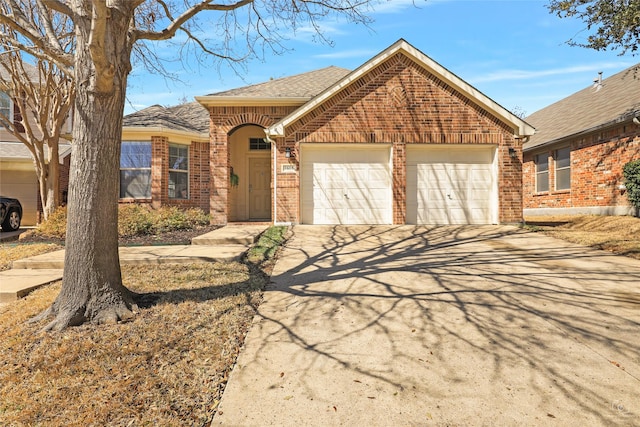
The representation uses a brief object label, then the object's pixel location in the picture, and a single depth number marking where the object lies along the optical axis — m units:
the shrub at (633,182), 11.69
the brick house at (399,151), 10.74
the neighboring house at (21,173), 15.36
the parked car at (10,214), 12.23
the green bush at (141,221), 9.91
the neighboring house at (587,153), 12.69
